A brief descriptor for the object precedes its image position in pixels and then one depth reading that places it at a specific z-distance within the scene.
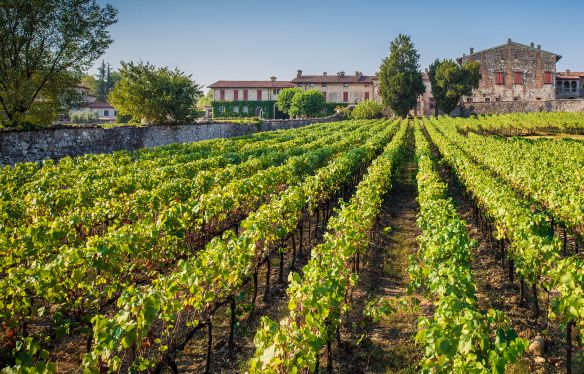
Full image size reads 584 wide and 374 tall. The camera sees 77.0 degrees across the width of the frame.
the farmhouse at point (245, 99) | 57.38
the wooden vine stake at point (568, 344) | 3.52
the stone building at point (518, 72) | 50.84
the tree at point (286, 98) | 52.72
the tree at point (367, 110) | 51.31
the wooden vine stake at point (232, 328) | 4.21
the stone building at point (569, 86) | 54.17
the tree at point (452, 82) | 47.44
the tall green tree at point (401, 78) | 49.34
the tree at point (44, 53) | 16.05
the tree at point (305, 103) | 50.38
